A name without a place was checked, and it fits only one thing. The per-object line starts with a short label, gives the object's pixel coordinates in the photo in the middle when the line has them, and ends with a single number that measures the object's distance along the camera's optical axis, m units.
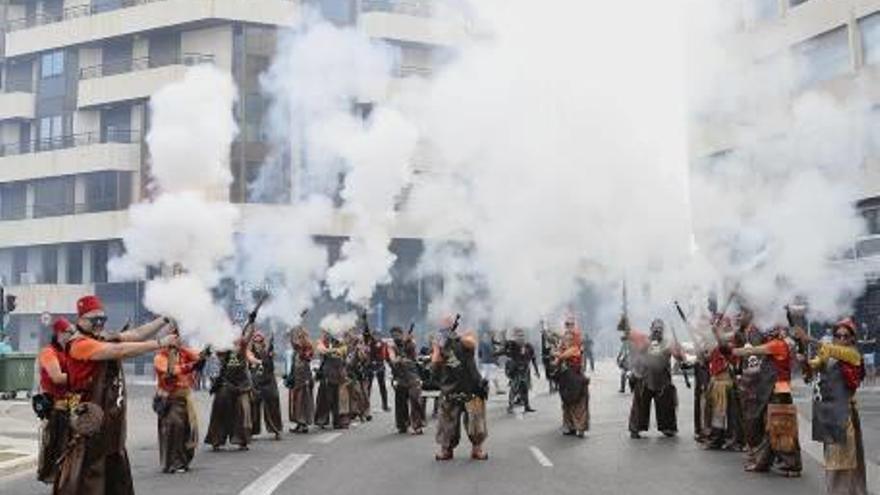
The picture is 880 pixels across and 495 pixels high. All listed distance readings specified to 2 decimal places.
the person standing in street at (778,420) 11.68
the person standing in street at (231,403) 14.68
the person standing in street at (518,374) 20.94
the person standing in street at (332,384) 17.95
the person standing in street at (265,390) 16.11
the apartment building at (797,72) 24.33
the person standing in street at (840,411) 9.73
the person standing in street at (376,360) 20.36
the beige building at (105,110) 47.88
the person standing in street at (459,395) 13.23
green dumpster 25.84
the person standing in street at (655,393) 15.82
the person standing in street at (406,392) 17.16
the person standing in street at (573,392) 16.05
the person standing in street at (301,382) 17.50
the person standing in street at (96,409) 7.59
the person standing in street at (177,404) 12.41
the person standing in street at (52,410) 7.80
